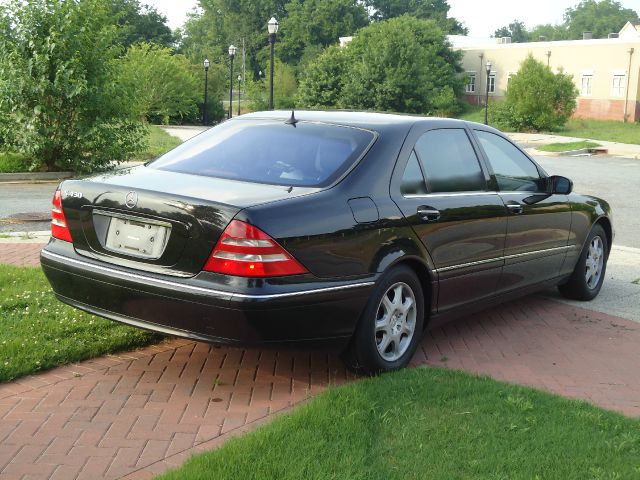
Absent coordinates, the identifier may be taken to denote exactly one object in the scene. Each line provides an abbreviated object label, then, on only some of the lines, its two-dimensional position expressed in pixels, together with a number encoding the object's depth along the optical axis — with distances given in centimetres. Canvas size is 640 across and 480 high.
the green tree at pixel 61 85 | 1545
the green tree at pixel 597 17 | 15588
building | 5425
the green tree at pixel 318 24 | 10375
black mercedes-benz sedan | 420
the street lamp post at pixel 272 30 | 2400
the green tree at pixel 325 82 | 5903
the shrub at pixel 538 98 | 4694
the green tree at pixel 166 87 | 4478
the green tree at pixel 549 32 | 16375
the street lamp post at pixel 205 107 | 4922
